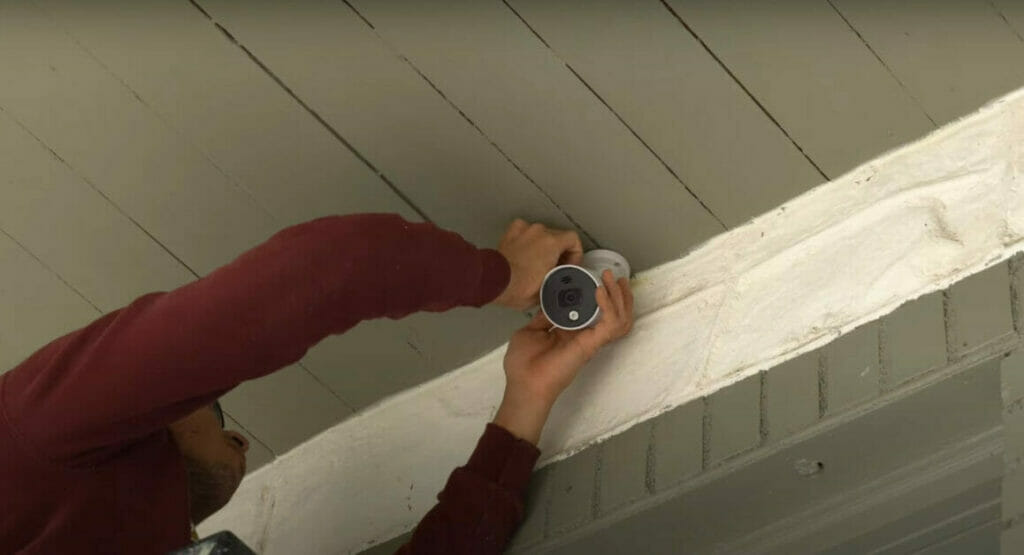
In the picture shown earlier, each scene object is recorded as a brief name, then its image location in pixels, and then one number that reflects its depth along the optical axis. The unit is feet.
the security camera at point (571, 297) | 5.96
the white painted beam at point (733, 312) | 5.38
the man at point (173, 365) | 4.64
